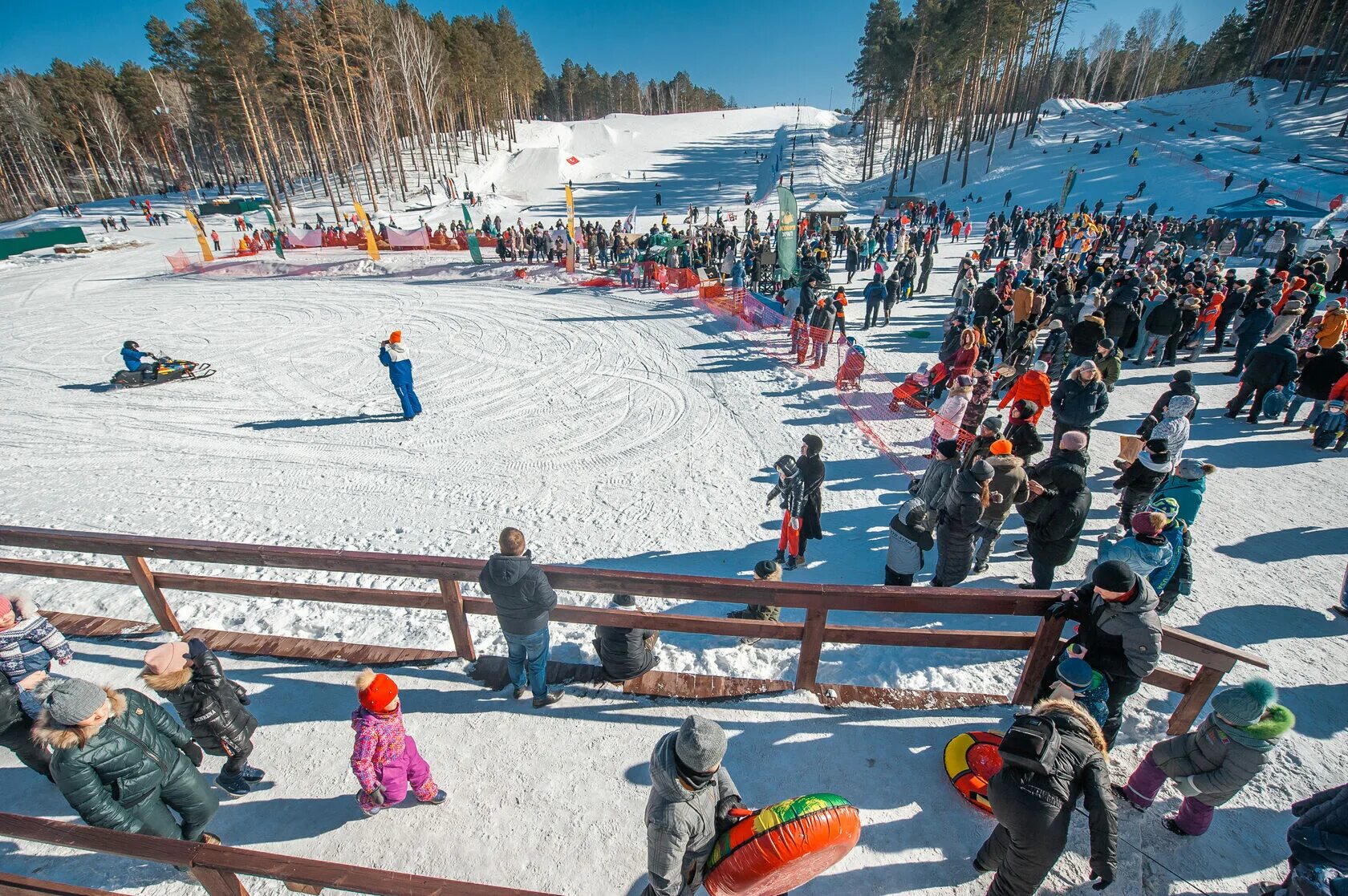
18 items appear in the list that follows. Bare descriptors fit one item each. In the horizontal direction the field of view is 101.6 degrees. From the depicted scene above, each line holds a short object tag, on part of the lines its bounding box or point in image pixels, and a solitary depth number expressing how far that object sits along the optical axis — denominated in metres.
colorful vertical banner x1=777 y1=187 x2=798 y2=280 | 16.58
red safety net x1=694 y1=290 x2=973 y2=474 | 8.97
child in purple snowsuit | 2.96
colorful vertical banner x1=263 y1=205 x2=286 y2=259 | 27.09
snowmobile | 12.09
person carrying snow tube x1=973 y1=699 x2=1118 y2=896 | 2.29
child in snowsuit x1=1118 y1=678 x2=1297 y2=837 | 2.69
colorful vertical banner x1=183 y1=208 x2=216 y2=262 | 26.38
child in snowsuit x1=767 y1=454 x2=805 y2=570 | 5.94
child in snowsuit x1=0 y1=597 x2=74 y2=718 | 3.38
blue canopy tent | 19.02
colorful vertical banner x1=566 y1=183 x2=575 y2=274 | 22.28
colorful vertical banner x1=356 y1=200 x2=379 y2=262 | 24.83
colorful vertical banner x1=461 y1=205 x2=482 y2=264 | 23.91
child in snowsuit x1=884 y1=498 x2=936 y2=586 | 5.15
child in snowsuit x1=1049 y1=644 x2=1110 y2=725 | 2.81
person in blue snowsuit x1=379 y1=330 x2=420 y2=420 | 9.84
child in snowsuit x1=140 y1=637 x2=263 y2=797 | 2.95
